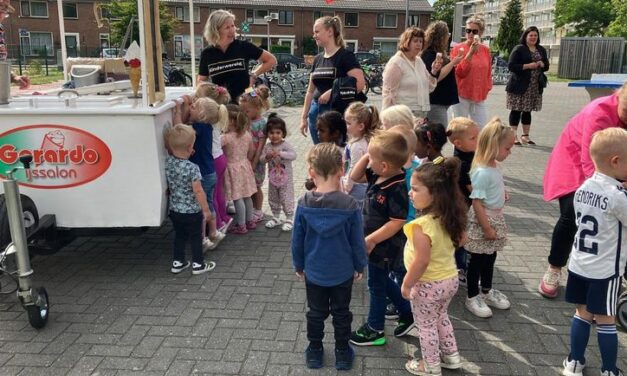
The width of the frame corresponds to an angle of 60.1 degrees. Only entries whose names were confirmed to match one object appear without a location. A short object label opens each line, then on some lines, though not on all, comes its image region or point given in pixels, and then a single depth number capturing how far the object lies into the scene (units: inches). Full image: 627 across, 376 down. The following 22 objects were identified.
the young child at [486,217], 132.3
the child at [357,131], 155.2
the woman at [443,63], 234.8
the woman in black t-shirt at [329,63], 207.5
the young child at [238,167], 194.2
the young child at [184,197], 155.7
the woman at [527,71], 345.1
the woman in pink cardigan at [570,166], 127.3
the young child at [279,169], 204.5
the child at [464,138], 142.3
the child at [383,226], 115.6
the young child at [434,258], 104.5
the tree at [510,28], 2275.7
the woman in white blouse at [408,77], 207.9
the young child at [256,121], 205.8
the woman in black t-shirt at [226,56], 210.7
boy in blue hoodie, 107.7
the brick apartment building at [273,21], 1918.1
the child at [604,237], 104.6
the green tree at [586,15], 2411.7
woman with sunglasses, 262.7
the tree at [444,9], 3085.6
